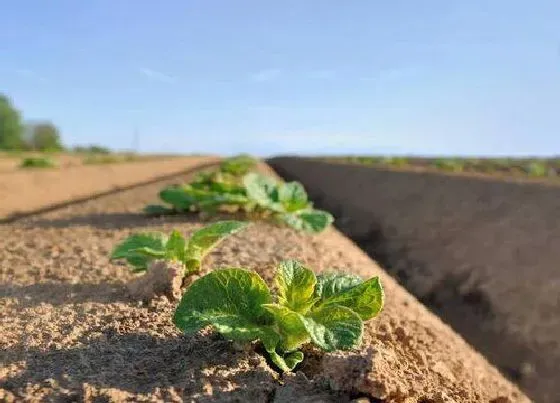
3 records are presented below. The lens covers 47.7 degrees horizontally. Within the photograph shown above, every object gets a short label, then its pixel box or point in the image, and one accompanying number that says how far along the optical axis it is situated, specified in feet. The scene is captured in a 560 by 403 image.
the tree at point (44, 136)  221.87
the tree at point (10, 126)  195.93
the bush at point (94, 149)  227.49
